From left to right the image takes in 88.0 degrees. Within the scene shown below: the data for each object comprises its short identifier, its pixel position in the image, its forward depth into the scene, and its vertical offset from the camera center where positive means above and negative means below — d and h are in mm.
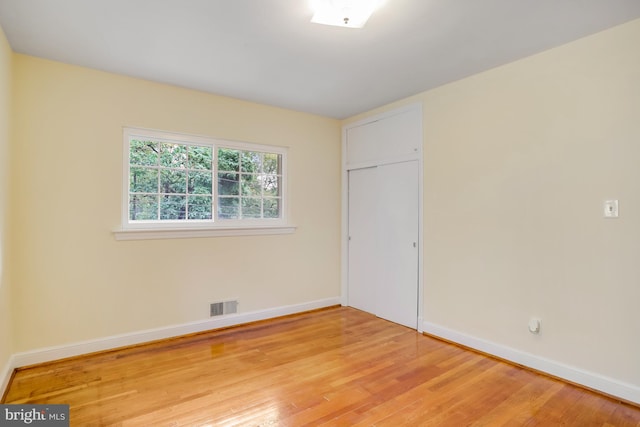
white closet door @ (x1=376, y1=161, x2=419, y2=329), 3633 -285
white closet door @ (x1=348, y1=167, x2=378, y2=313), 4137 -299
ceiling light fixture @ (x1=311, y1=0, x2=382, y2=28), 1971 +1262
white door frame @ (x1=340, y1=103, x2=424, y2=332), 3537 +175
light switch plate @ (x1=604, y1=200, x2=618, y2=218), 2283 +65
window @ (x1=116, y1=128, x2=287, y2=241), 3199 +353
